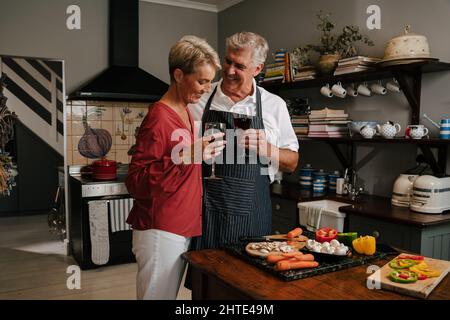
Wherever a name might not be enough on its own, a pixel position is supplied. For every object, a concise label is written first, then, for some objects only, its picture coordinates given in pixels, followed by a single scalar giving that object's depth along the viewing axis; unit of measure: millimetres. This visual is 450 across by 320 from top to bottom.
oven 3969
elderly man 1774
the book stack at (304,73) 3518
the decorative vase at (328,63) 3311
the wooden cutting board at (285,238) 1664
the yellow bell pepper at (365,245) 1521
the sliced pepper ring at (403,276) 1232
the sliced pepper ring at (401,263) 1355
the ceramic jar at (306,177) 3801
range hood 4254
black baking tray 1301
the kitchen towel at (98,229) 3965
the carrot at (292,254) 1386
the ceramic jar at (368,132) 3033
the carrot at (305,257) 1371
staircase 4980
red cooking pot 4137
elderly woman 1532
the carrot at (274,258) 1363
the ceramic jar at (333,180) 3555
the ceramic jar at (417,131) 2723
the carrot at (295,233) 1683
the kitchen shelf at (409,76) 2682
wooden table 1183
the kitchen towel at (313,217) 3029
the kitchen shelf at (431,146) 2652
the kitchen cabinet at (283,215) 3361
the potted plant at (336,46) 3309
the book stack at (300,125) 3584
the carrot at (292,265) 1307
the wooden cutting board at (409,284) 1180
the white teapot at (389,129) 2902
